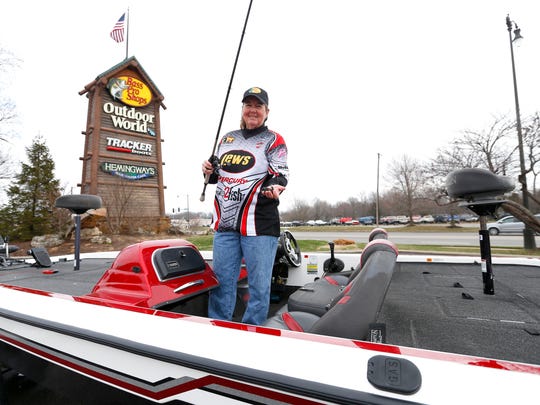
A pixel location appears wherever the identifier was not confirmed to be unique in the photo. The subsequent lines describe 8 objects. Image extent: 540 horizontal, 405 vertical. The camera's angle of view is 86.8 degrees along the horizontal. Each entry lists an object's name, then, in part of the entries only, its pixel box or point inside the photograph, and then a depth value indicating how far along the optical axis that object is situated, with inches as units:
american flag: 490.3
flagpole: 611.7
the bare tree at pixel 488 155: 471.3
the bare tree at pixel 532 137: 398.3
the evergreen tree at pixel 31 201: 549.6
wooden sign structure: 499.8
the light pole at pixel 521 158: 342.0
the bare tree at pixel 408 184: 989.8
